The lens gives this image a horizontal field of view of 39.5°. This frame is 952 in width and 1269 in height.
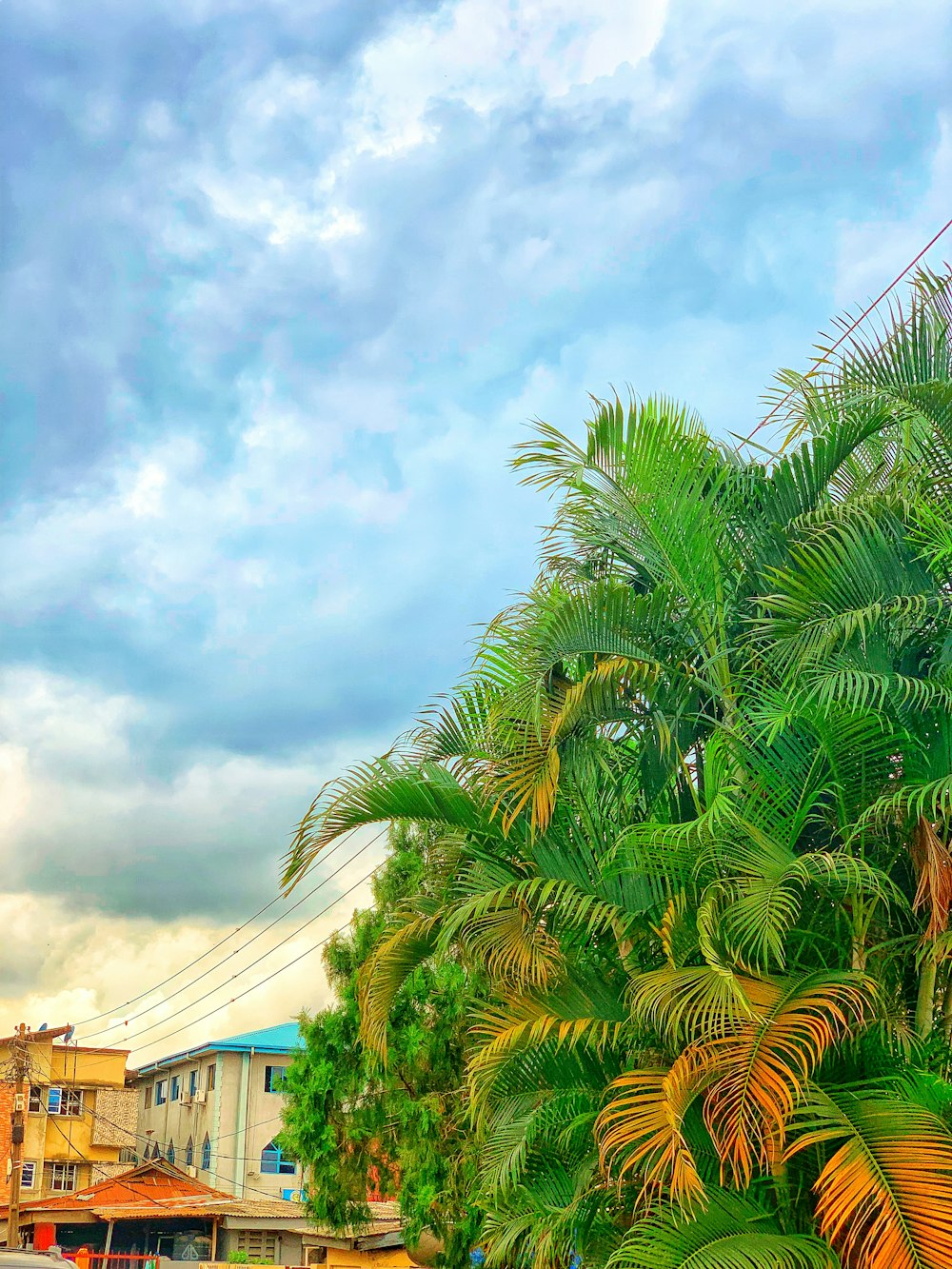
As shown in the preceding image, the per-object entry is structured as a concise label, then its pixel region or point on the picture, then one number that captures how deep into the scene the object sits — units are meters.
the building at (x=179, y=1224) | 33.07
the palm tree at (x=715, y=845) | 6.72
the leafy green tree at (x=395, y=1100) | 15.86
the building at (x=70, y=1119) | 46.84
